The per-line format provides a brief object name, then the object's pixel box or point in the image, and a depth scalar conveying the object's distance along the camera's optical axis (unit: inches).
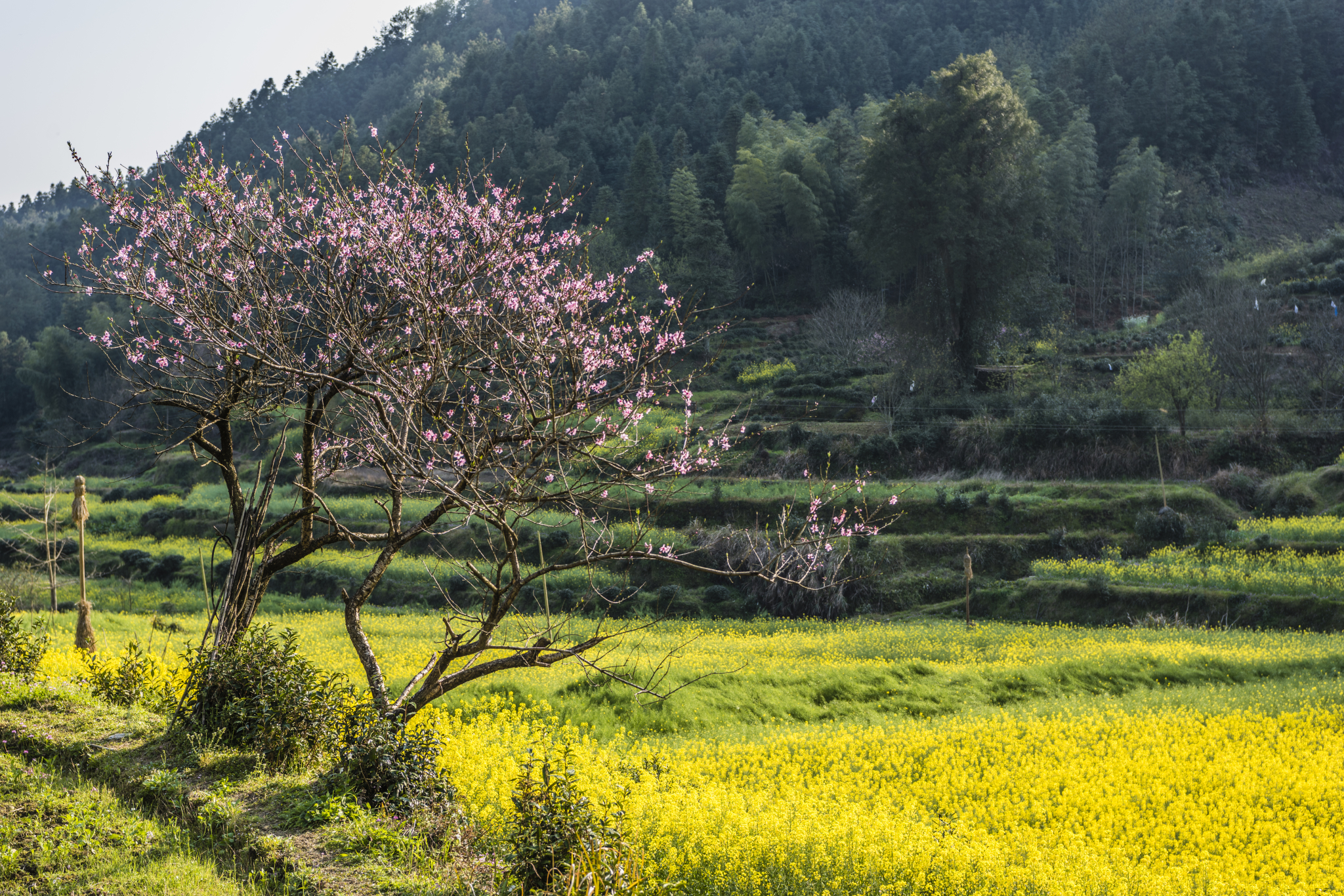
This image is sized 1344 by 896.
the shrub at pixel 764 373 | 1910.7
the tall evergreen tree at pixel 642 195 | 2861.7
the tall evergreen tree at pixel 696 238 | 2486.5
